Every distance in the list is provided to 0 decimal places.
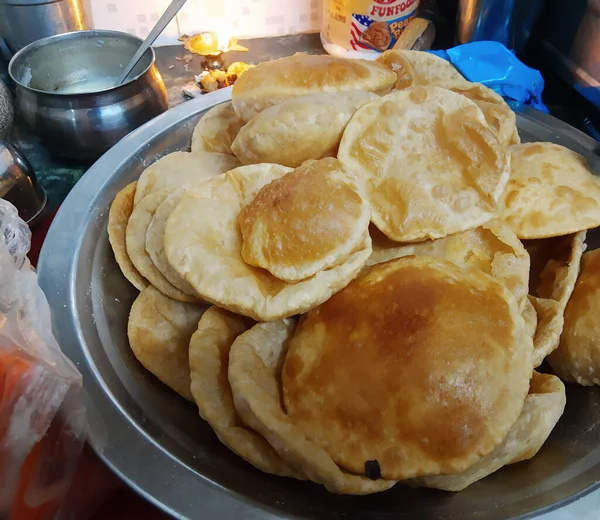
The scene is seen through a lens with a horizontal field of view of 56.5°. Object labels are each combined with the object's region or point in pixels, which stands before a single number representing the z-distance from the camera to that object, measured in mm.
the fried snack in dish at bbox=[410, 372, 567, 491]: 286
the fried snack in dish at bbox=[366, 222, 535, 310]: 351
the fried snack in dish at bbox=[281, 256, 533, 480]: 276
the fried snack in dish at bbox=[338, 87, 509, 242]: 343
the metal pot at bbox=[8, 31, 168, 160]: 479
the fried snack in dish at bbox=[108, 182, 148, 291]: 369
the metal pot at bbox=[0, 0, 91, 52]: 607
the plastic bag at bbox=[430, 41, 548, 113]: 529
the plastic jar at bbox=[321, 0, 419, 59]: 632
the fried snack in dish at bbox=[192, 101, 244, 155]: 440
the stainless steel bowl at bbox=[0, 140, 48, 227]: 458
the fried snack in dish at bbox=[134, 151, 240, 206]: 395
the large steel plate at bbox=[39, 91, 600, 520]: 273
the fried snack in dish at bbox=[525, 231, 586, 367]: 322
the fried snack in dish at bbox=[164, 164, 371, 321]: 307
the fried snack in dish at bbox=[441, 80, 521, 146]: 404
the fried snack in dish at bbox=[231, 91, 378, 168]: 351
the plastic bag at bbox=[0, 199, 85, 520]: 241
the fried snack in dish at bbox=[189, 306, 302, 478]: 284
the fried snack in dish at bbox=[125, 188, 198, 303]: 350
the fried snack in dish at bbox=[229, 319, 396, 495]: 268
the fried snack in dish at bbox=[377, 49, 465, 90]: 450
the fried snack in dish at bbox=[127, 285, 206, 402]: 330
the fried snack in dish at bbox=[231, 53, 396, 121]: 384
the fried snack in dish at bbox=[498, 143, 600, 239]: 359
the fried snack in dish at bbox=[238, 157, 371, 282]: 306
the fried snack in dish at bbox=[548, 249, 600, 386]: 329
